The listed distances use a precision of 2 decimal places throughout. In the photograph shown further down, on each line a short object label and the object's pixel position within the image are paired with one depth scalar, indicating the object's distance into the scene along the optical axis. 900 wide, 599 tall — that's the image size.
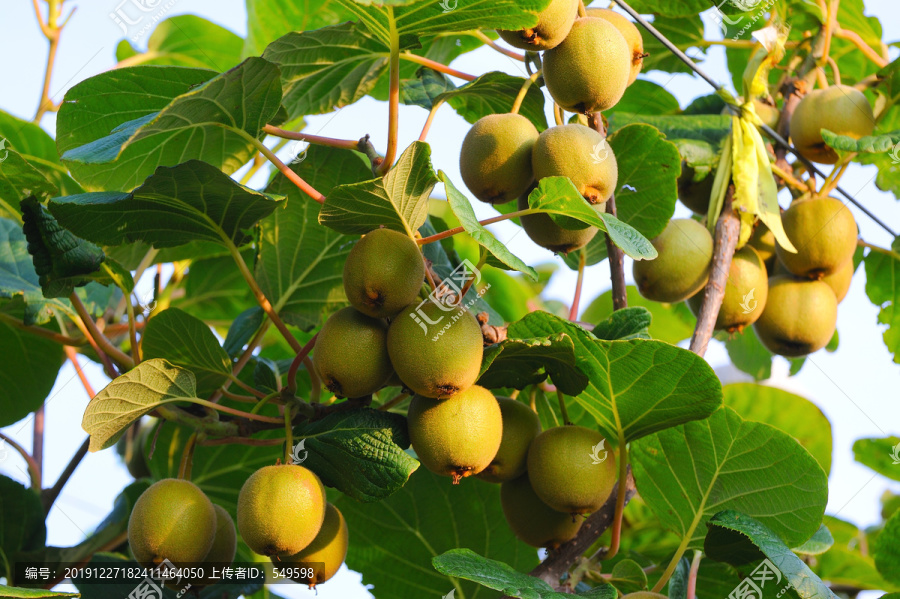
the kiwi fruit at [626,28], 1.71
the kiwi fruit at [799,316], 1.81
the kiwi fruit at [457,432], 1.59
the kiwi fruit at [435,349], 1.57
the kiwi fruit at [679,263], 1.77
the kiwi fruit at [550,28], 1.63
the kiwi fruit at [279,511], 1.59
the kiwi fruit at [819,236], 1.81
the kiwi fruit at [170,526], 1.61
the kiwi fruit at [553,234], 1.66
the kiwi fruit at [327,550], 1.64
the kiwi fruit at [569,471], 1.63
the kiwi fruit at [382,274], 1.58
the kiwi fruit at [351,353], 1.59
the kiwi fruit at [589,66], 1.64
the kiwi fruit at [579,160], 1.63
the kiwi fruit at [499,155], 1.66
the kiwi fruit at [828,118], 1.82
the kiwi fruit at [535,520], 1.66
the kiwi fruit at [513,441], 1.65
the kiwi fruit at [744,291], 1.80
